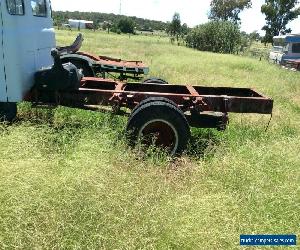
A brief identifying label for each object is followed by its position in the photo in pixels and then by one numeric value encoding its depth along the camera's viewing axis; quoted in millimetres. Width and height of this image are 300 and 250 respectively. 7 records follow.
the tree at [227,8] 47376
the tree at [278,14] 40951
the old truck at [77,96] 3427
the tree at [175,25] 50805
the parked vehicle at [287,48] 16505
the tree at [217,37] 25777
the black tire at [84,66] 5641
